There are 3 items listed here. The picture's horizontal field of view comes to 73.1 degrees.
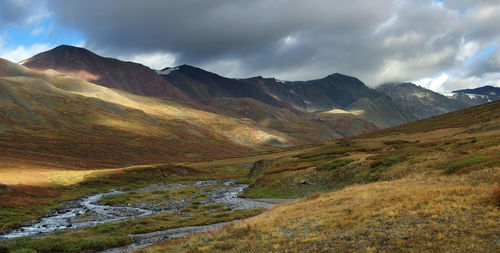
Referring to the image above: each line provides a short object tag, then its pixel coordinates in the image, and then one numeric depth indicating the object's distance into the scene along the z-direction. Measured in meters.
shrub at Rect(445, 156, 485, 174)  37.97
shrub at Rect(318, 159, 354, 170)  64.18
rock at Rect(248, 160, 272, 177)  108.32
